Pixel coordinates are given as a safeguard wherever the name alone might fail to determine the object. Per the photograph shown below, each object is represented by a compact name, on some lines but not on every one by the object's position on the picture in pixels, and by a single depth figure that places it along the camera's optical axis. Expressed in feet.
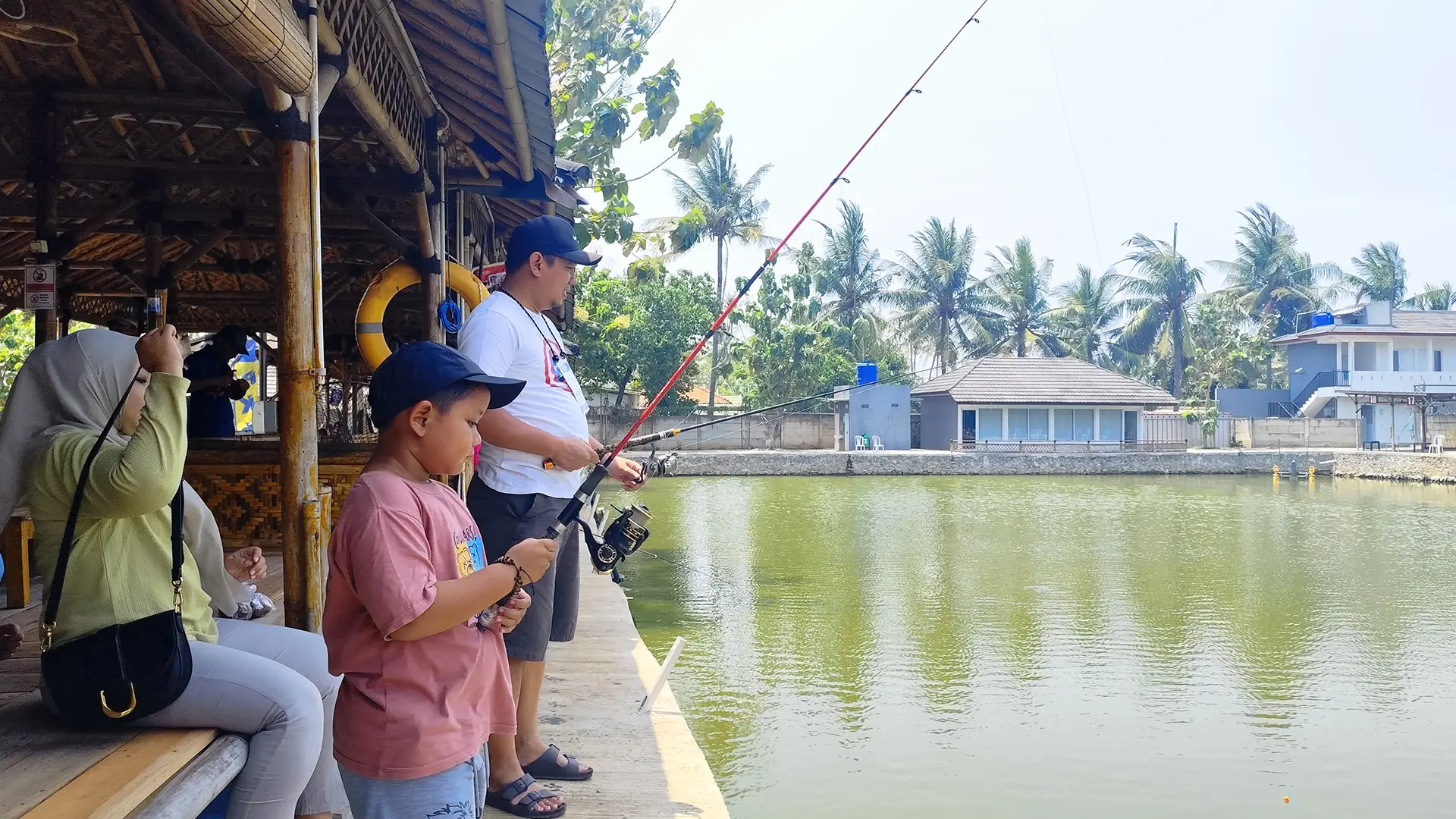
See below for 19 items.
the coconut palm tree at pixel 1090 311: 132.77
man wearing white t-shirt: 8.67
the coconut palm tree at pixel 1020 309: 127.34
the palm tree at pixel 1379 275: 141.08
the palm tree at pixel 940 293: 126.11
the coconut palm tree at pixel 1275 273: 137.80
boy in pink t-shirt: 5.40
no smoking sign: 16.08
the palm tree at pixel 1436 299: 151.64
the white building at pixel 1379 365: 107.45
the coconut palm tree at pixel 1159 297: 129.29
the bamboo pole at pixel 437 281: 18.39
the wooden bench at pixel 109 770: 5.22
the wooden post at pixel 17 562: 11.72
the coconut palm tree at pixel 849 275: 123.54
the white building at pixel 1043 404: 99.19
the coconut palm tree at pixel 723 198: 119.55
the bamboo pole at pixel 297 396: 8.96
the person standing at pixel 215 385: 17.71
